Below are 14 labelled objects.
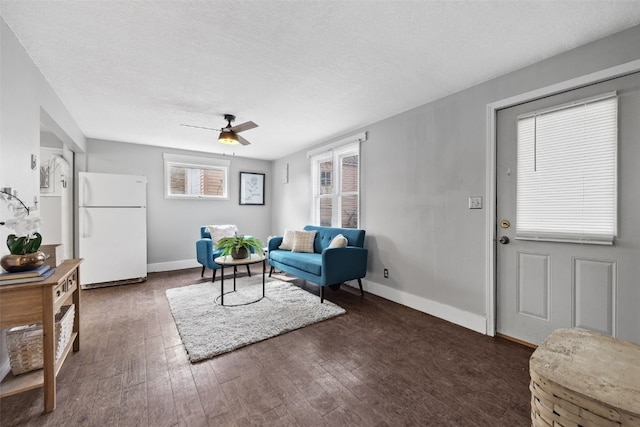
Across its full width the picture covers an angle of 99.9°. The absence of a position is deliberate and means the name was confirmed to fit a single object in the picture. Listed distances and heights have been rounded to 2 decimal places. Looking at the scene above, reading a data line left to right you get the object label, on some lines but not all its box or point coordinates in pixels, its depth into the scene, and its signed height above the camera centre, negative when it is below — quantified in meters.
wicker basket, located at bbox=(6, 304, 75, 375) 1.64 -0.84
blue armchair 4.18 -0.65
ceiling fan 3.11 +0.92
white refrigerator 3.87 -0.25
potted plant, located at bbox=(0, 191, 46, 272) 1.50 -0.18
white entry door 1.83 -0.41
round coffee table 3.17 -0.59
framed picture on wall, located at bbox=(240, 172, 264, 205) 5.86 +0.53
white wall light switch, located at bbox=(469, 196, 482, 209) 2.57 +0.10
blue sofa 3.25 -0.64
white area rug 2.32 -1.10
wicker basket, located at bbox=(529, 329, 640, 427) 0.82 -0.57
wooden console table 1.44 -0.58
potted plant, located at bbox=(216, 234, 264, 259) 3.27 -0.42
